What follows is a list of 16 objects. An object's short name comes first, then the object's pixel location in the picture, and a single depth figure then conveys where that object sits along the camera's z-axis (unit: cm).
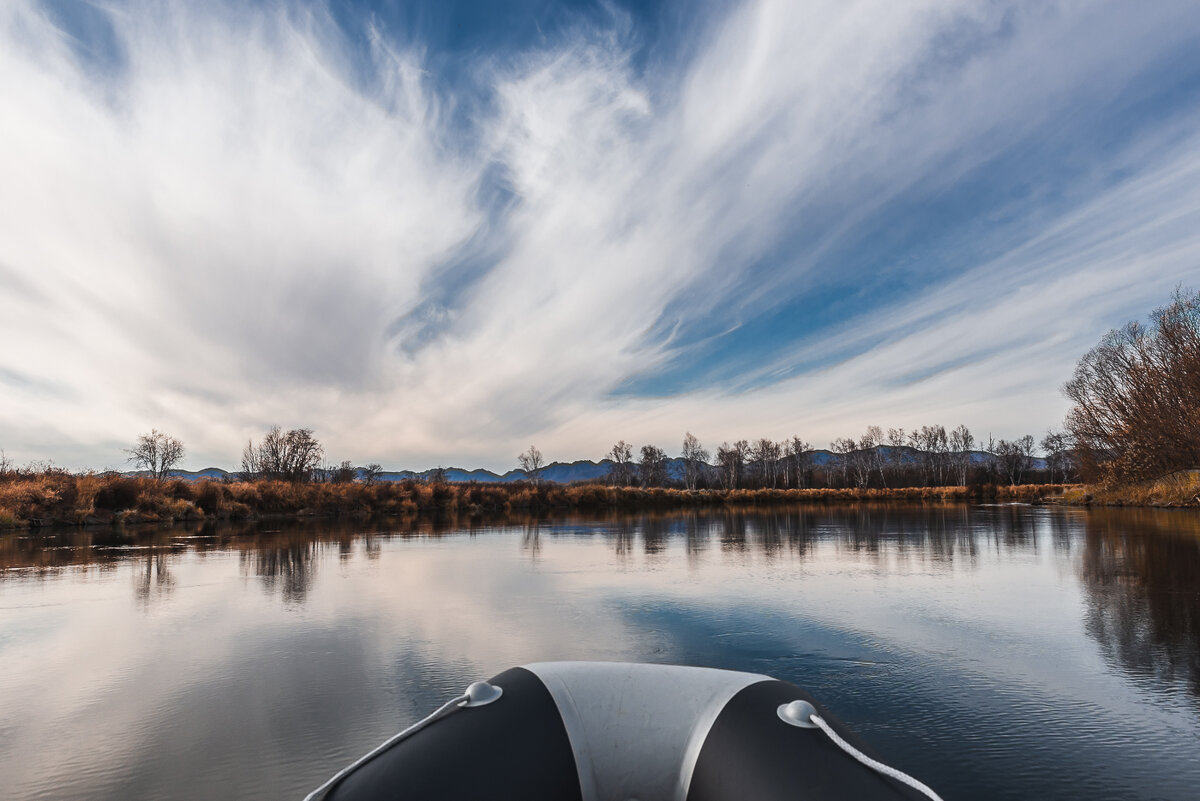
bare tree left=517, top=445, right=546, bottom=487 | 6809
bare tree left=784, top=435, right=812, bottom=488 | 8169
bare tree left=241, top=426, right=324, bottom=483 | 4659
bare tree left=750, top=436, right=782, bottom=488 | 8112
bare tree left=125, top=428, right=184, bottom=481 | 4303
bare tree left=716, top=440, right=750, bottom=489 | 7325
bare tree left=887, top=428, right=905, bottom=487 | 7781
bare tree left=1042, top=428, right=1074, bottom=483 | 7263
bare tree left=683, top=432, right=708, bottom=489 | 7702
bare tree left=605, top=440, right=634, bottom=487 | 8150
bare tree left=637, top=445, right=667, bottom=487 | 8044
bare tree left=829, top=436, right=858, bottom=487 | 8480
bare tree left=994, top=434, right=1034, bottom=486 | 7584
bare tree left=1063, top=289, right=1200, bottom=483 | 2569
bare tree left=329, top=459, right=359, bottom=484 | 4561
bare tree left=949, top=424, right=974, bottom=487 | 6944
